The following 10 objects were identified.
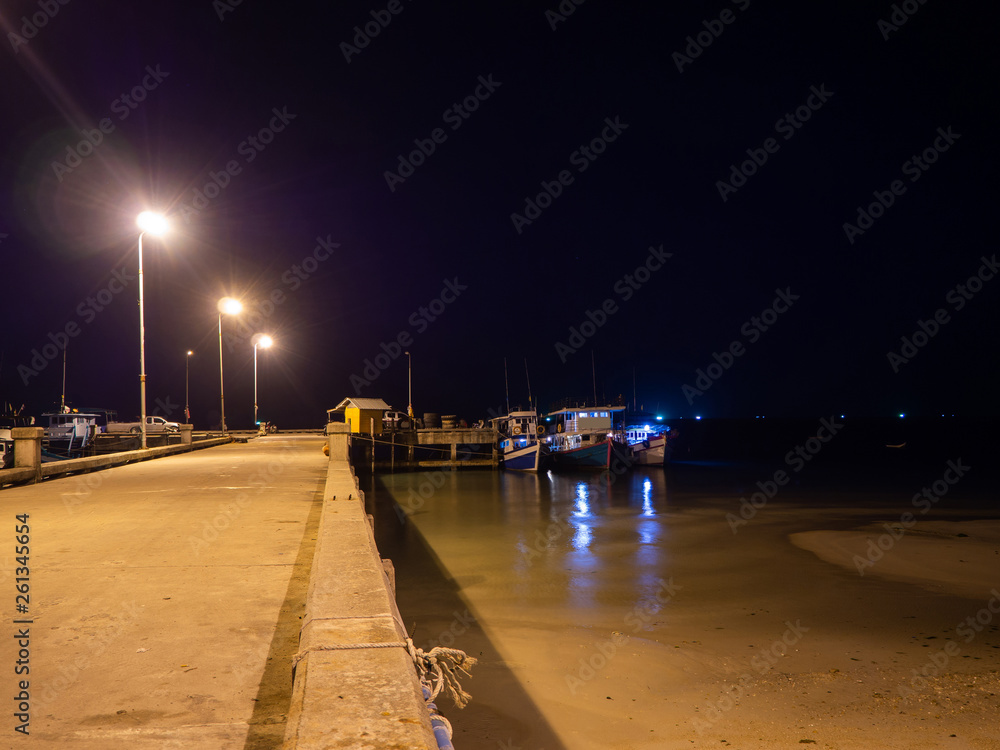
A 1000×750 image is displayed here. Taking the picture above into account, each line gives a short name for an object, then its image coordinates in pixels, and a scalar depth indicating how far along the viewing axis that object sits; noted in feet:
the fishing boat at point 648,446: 167.63
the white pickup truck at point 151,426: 144.80
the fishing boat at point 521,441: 150.51
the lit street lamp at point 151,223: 69.05
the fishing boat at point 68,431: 116.56
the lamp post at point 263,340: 145.48
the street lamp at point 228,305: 114.21
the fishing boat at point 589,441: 151.66
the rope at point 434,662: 12.72
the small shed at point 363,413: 169.48
